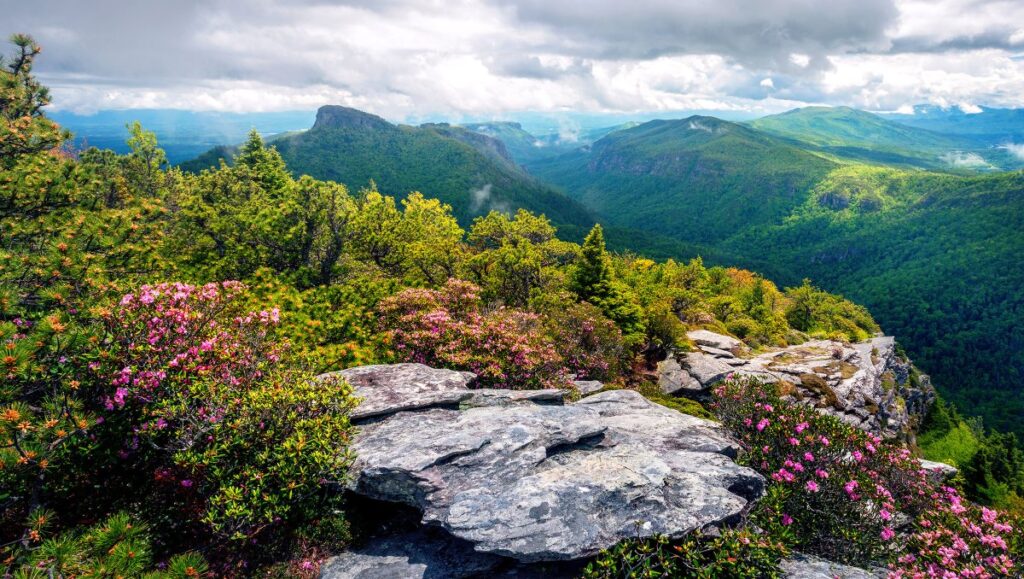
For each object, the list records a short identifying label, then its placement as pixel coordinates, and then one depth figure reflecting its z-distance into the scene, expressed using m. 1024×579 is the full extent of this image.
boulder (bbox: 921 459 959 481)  14.74
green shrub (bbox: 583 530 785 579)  9.05
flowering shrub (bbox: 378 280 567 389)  18.98
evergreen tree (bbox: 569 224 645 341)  33.41
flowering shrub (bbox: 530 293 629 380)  25.02
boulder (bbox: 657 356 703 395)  26.47
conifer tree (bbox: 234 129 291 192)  41.28
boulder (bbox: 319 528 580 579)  9.81
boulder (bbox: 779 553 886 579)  9.84
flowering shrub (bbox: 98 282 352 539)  9.42
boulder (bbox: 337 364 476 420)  13.48
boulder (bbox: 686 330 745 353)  34.22
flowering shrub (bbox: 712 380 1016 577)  10.65
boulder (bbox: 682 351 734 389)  26.44
